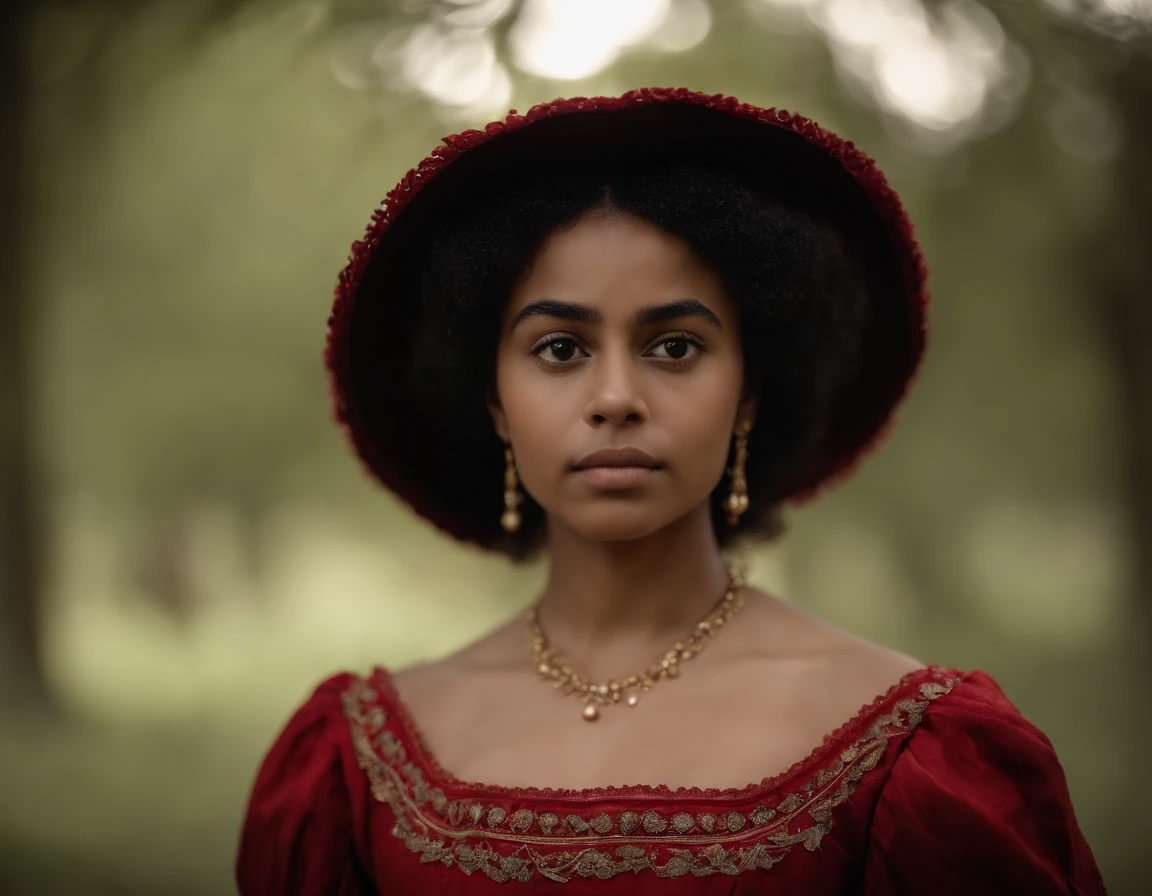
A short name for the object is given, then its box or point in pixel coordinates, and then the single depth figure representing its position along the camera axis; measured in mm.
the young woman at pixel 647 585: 1189
